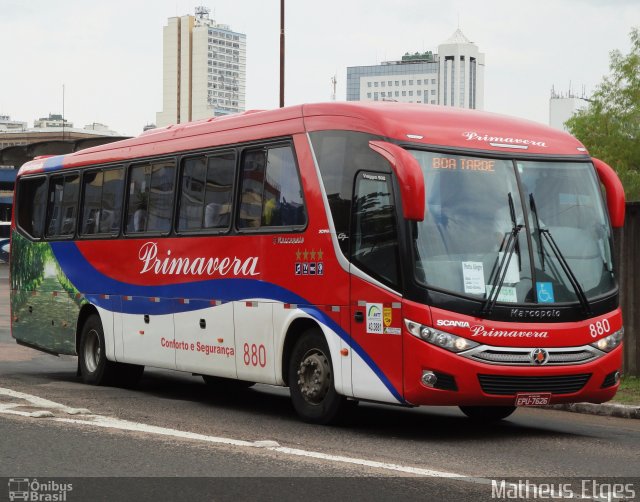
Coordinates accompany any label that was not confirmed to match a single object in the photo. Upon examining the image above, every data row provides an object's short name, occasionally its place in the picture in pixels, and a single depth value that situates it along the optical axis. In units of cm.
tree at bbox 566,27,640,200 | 5781
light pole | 3697
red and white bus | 1103
